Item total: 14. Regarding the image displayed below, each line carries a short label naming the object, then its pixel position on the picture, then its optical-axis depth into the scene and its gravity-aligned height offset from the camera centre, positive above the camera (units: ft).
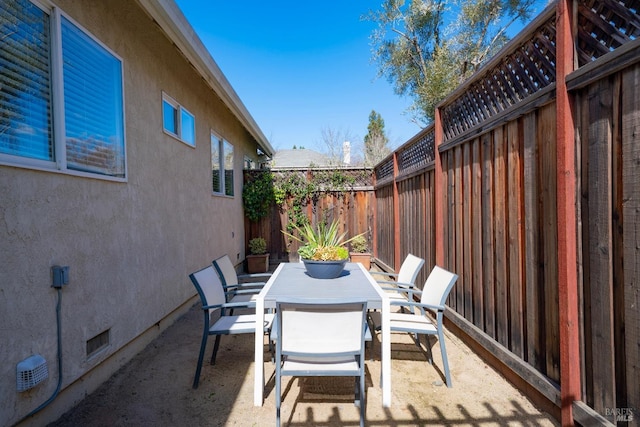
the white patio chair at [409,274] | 10.85 -2.34
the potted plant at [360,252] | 24.39 -3.21
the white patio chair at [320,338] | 6.36 -2.67
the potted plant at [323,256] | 9.79 -1.38
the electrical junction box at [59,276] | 6.95 -1.27
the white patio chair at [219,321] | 8.54 -3.01
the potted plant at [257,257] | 24.73 -3.39
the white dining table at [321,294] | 7.51 -2.15
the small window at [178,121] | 13.69 +4.67
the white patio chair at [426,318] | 8.39 -3.12
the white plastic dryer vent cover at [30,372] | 6.02 -3.01
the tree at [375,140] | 74.84 +18.88
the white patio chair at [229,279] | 11.08 -2.36
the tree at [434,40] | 34.88 +21.04
